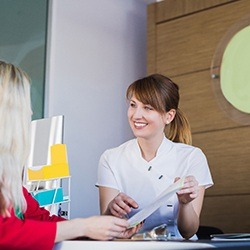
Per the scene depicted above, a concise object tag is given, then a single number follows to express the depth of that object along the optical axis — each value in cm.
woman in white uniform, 191
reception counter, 100
